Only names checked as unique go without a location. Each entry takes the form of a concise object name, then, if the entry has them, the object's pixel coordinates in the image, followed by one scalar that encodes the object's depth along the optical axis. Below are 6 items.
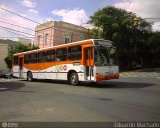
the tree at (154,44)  46.32
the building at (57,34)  45.81
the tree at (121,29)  40.00
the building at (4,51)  63.05
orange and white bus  15.98
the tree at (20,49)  49.38
